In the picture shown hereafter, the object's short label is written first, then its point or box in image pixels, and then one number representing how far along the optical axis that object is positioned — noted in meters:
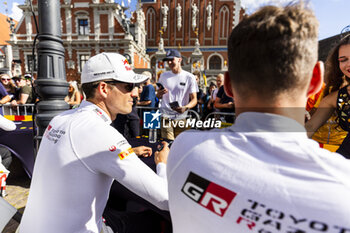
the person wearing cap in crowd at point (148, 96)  5.39
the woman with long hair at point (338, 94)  1.83
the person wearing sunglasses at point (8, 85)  5.53
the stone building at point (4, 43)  27.91
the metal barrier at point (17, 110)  5.23
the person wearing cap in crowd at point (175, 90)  3.88
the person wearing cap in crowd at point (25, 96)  5.35
